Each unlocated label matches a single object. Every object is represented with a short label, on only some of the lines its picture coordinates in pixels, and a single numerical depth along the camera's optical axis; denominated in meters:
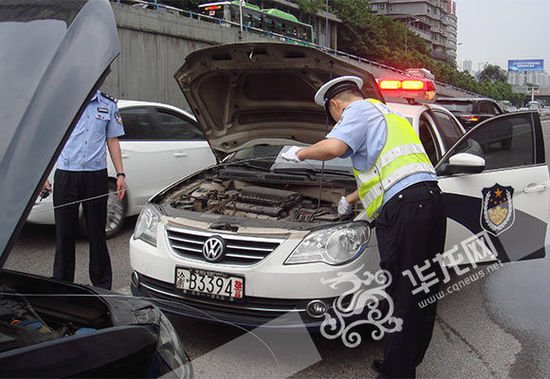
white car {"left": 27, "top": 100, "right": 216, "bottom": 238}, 5.64
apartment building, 103.22
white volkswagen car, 2.90
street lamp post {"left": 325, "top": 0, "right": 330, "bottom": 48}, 57.10
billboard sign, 75.88
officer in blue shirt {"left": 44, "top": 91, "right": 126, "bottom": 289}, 3.62
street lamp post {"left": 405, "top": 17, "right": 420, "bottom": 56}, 72.19
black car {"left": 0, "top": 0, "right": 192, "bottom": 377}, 1.13
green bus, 33.06
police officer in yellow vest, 2.65
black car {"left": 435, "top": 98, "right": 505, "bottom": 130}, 15.10
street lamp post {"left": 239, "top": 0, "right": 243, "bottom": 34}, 31.44
